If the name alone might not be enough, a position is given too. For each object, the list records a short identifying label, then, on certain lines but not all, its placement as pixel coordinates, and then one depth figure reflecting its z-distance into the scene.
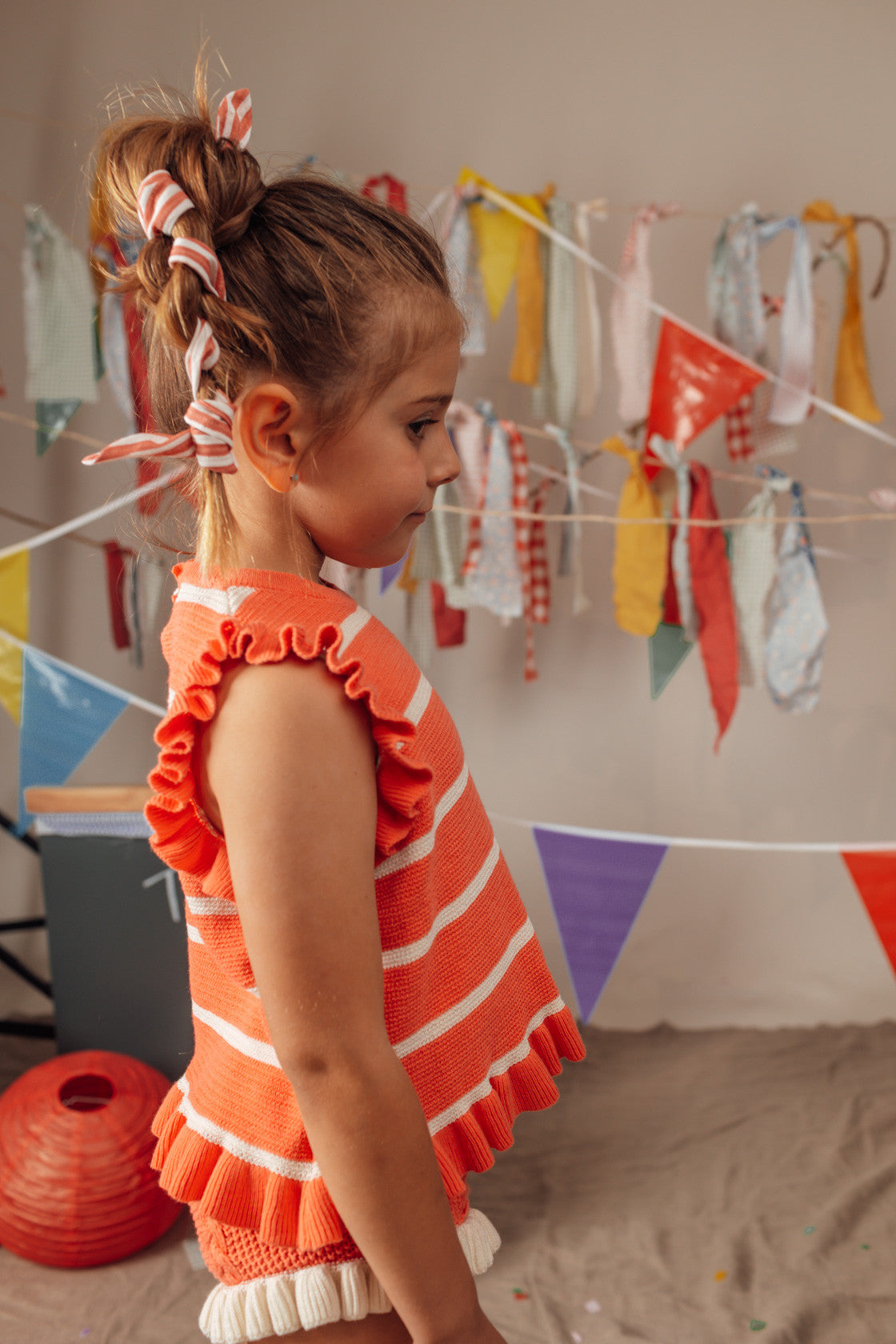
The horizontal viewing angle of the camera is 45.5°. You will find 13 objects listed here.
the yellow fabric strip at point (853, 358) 1.74
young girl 0.47
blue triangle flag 1.59
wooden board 1.66
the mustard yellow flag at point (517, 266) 1.72
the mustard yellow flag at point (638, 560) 1.71
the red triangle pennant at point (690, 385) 1.63
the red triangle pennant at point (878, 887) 1.45
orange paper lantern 1.45
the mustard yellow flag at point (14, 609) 1.61
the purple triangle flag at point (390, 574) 1.72
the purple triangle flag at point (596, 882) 1.57
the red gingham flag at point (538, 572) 1.80
